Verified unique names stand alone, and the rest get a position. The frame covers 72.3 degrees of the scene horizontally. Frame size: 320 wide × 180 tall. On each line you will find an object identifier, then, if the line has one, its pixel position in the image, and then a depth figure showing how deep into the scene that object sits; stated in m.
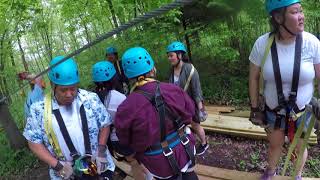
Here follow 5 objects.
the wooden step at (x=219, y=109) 4.67
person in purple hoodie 1.68
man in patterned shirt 1.74
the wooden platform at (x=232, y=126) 3.57
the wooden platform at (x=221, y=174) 2.68
